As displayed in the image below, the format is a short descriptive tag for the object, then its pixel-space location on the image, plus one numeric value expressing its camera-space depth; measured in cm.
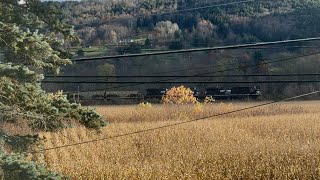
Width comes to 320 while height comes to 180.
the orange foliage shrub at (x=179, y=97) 4844
